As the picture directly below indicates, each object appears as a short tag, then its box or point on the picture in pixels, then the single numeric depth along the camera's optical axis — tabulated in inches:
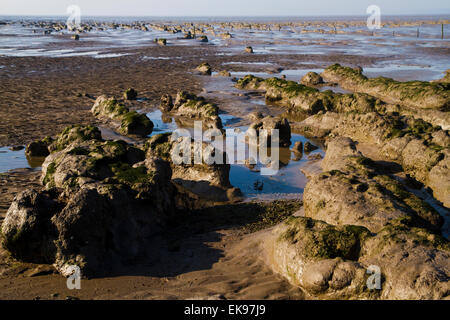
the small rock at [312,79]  1264.3
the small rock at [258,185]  513.7
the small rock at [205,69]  1414.9
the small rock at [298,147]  664.7
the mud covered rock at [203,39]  2772.9
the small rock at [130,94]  1004.6
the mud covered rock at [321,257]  263.4
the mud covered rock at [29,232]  319.6
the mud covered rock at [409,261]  236.7
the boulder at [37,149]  606.5
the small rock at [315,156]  632.4
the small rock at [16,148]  633.7
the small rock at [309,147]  668.1
